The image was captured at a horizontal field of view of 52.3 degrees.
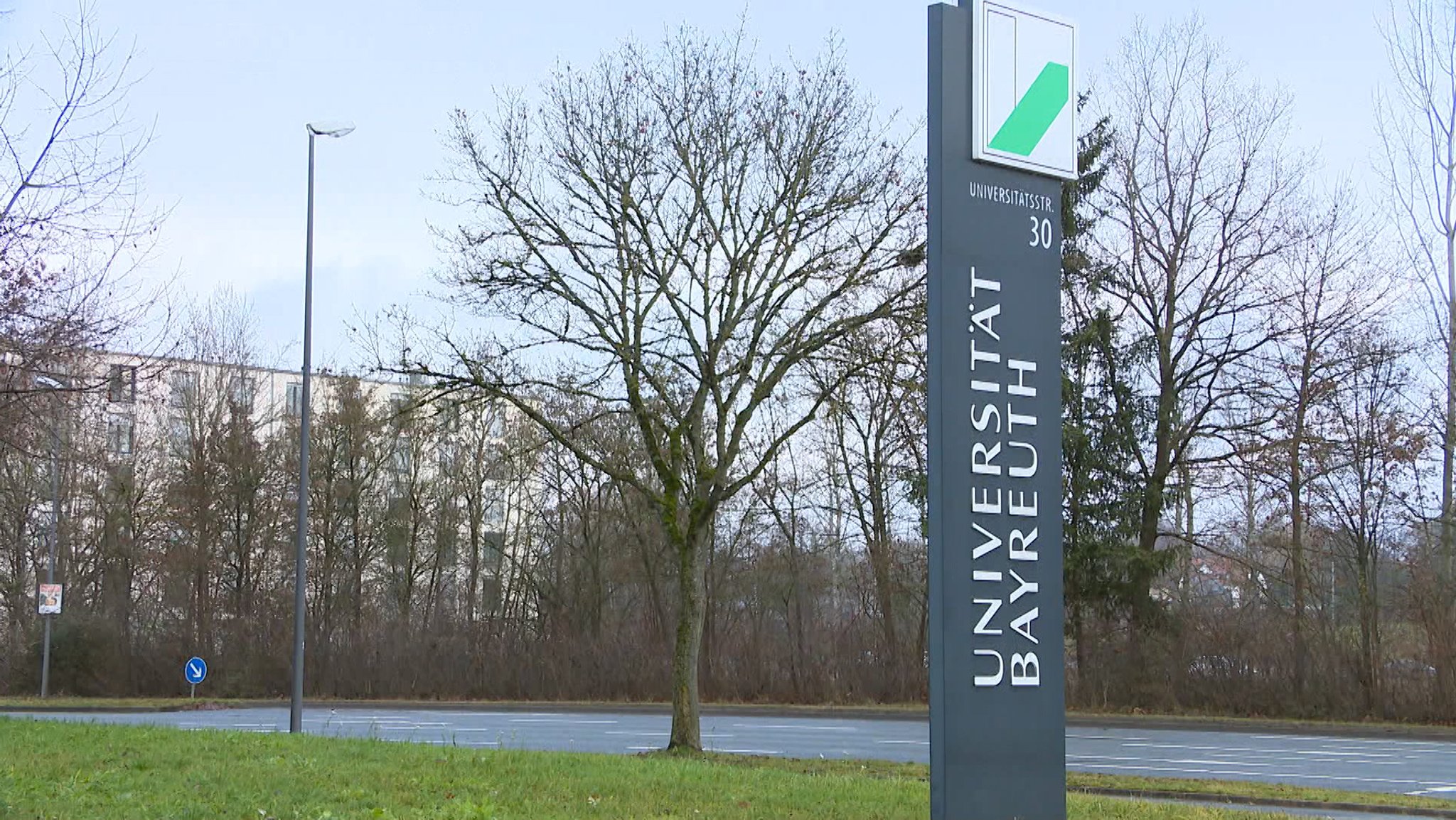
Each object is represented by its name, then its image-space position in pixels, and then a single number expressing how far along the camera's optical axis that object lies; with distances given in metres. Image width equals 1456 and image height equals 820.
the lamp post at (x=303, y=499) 23.58
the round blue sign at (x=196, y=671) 34.59
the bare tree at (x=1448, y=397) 30.31
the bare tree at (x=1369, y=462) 32.75
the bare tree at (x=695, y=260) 20.39
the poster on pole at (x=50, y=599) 35.17
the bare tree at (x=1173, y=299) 34.47
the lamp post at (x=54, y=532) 37.59
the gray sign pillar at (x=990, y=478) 8.87
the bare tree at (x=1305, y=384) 33.00
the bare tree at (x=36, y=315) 12.04
